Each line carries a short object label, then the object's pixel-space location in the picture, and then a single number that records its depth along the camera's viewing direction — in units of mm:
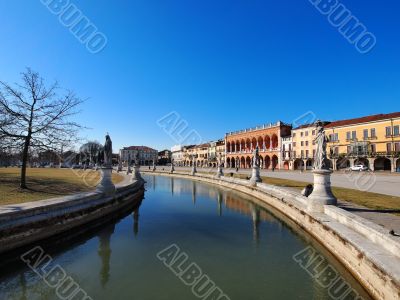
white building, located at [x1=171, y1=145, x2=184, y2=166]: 138312
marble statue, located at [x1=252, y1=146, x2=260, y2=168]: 26909
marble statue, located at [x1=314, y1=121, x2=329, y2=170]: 12156
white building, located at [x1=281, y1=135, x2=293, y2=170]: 67938
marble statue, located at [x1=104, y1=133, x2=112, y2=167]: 18016
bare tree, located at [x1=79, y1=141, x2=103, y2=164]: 105438
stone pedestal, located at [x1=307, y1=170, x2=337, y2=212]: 11609
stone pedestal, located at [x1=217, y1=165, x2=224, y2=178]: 39494
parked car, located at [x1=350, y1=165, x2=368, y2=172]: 48775
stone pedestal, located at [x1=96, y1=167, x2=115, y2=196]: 17000
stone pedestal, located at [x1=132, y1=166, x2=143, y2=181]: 30914
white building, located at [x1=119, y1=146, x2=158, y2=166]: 146250
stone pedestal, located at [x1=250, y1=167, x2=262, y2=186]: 26584
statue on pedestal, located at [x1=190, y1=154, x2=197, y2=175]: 50719
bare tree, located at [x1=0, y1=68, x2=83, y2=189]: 16234
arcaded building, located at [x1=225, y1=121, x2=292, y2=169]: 71000
